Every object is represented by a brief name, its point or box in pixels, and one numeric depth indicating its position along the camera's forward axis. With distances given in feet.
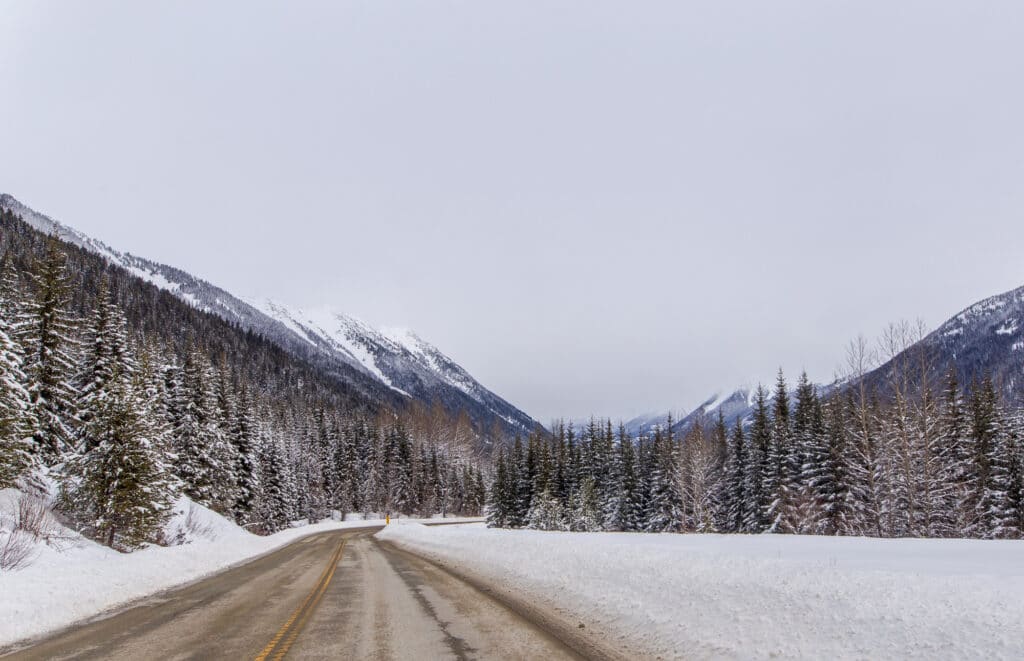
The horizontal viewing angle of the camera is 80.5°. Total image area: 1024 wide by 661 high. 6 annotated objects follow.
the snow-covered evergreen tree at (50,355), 101.09
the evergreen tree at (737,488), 168.55
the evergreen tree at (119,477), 73.41
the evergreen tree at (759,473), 152.97
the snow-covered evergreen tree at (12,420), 69.31
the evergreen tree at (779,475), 141.28
